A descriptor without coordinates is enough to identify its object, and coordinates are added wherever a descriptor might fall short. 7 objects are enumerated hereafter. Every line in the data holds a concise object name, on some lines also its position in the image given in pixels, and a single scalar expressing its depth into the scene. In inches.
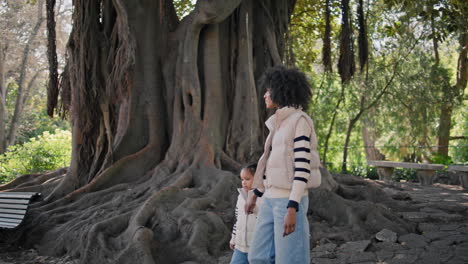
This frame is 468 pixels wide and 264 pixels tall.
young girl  137.8
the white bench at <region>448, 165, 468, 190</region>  394.3
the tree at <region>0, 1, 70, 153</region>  757.9
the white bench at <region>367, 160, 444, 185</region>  451.5
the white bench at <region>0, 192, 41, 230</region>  254.2
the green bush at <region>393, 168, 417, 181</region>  551.8
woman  113.5
